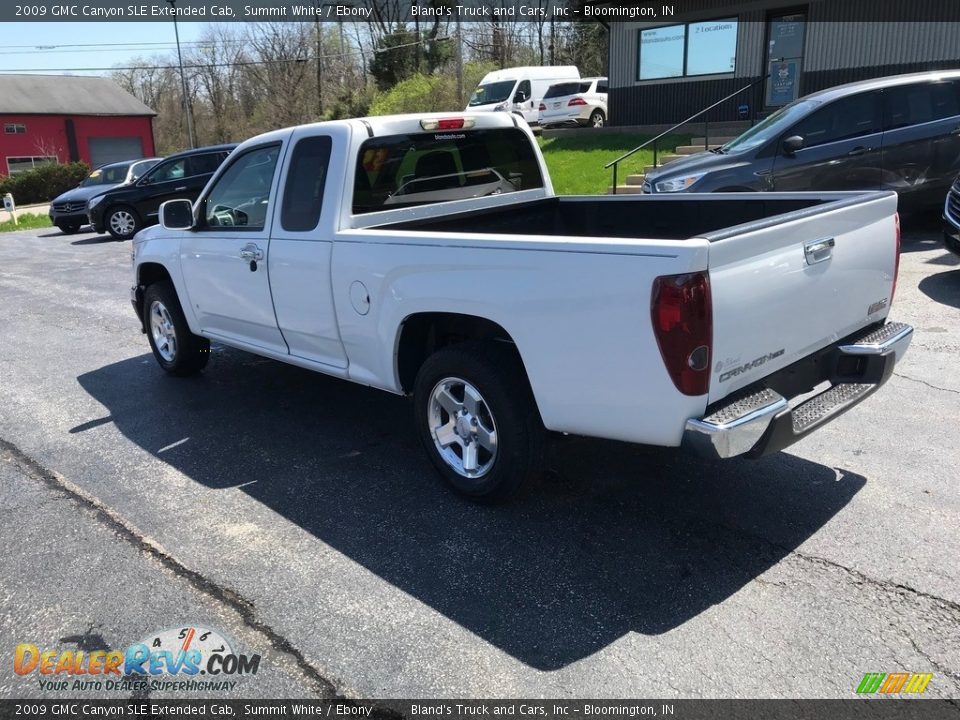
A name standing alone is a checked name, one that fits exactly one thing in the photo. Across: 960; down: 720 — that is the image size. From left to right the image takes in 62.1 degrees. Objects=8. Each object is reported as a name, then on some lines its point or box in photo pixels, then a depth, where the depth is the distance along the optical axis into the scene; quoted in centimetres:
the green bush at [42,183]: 3616
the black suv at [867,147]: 921
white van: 2556
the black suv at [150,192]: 1714
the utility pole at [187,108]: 4498
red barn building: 4606
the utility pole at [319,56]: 5128
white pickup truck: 307
